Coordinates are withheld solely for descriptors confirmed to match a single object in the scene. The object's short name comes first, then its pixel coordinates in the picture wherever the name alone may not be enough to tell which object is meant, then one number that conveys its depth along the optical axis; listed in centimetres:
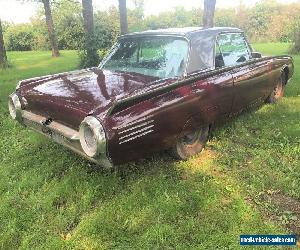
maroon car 233
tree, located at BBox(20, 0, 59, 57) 1129
